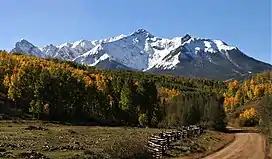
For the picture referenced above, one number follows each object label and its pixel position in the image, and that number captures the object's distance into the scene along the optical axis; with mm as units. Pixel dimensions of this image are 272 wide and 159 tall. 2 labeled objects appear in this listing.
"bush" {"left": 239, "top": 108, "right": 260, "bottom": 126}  117618
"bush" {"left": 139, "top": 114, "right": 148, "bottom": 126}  88102
